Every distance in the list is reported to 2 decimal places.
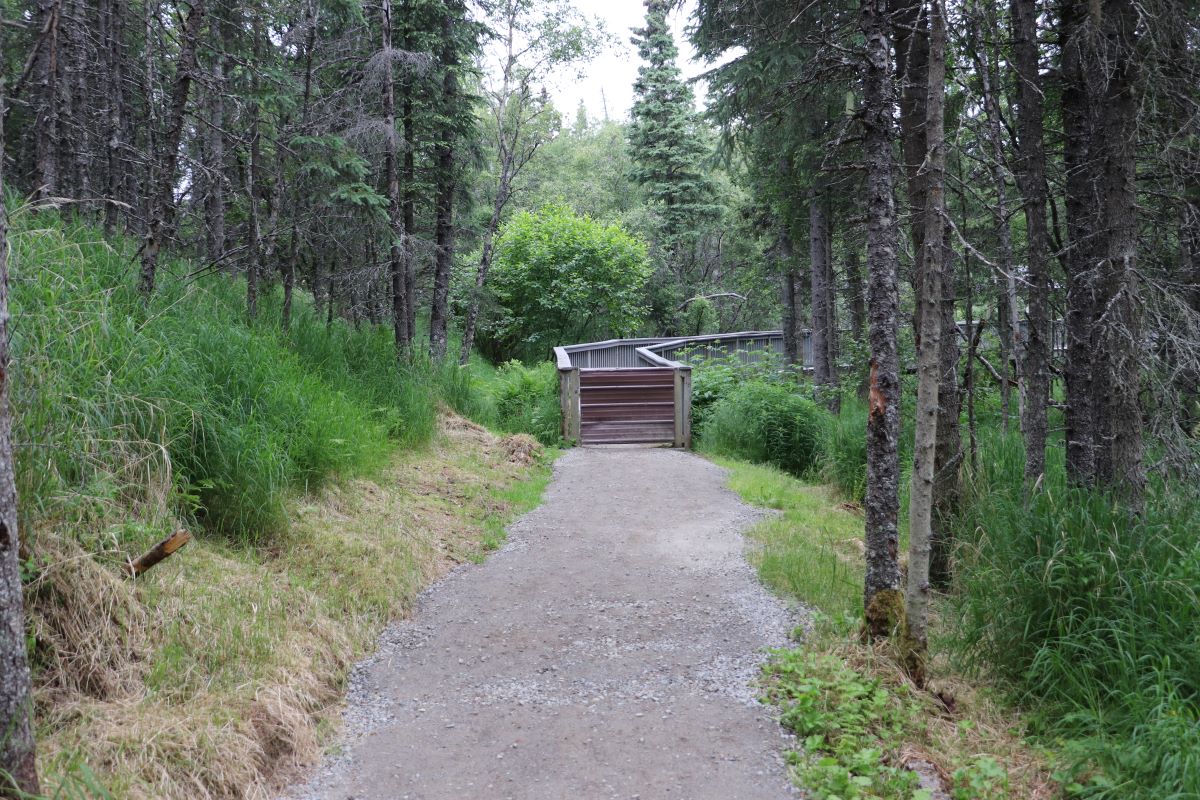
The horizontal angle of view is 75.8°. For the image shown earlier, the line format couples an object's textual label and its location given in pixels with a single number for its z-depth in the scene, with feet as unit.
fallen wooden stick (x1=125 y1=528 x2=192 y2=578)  12.16
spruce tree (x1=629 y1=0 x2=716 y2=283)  94.01
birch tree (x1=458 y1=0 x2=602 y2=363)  56.65
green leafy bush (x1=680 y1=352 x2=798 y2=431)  48.65
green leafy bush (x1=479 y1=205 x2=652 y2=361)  80.07
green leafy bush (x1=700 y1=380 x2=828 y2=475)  40.86
